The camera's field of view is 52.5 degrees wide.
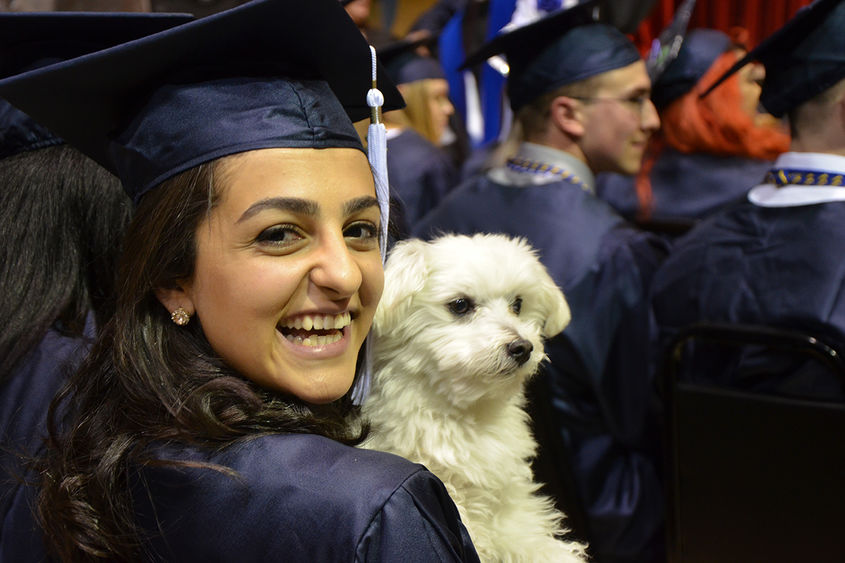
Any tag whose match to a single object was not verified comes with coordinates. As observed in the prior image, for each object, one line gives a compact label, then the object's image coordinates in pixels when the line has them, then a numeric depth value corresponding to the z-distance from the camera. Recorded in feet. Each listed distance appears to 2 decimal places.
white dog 4.69
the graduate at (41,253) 4.65
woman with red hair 13.46
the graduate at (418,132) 14.15
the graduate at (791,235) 7.49
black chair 6.68
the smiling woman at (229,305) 3.55
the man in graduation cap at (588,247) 8.00
